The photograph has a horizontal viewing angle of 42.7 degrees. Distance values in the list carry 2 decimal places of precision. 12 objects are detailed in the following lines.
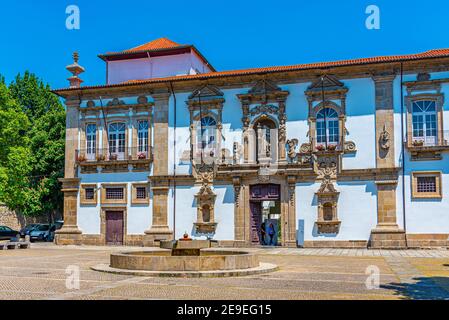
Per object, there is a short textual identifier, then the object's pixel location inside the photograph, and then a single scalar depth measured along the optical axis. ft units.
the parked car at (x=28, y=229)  130.00
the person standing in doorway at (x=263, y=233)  99.41
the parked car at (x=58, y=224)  131.99
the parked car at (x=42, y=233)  126.82
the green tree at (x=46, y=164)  131.95
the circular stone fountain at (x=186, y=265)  48.01
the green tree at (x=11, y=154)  106.42
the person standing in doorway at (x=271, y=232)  100.03
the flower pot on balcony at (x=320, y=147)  96.07
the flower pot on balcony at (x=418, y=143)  90.84
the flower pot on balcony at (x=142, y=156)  105.60
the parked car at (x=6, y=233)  128.47
